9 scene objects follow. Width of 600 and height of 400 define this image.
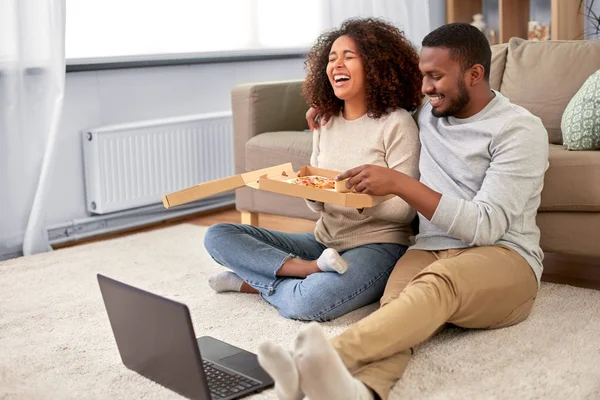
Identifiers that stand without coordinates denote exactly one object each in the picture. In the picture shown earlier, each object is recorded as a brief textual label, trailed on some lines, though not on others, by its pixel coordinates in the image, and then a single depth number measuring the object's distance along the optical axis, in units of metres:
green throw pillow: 2.42
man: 1.67
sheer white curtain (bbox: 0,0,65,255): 2.98
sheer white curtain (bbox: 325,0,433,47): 4.20
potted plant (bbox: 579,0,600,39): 4.32
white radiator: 3.34
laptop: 1.56
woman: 2.14
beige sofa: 2.31
